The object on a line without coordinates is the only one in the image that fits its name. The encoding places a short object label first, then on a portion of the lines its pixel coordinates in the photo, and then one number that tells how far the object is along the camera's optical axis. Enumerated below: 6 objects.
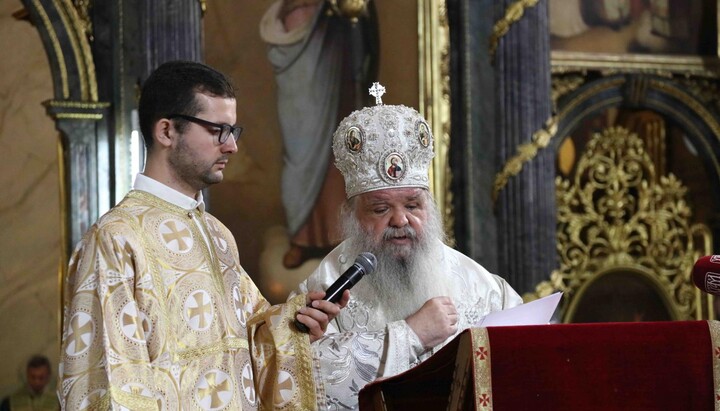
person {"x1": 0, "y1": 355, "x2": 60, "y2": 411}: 6.98
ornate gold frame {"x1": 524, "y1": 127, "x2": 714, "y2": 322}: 7.43
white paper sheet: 3.50
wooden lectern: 2.84
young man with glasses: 2.97
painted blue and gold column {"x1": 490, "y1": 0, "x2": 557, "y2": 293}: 6.70
